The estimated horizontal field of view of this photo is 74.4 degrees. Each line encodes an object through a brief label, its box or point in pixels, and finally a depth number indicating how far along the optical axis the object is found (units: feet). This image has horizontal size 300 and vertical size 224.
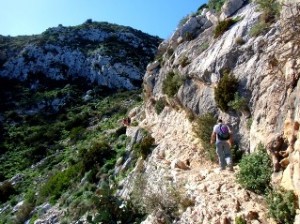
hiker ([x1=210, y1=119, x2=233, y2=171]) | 20.96
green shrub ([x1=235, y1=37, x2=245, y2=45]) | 24.82
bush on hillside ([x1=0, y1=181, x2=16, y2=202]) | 40.01
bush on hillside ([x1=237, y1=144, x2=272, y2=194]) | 17.36
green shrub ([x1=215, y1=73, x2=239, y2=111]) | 23.11
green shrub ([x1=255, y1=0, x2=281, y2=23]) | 23.65
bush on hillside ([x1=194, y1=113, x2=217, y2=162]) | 23.81
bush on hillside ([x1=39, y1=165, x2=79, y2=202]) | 34.23
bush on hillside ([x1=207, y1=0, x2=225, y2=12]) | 37.50
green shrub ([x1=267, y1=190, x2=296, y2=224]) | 14.84
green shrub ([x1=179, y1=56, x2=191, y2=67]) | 31.17
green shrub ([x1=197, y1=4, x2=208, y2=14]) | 43.47
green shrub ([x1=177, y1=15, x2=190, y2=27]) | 40.51
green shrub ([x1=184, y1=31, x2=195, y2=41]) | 36.04
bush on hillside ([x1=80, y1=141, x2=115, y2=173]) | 35.03
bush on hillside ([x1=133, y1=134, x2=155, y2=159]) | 29.42
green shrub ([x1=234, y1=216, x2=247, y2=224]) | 16.06
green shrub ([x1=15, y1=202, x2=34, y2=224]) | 32.30
